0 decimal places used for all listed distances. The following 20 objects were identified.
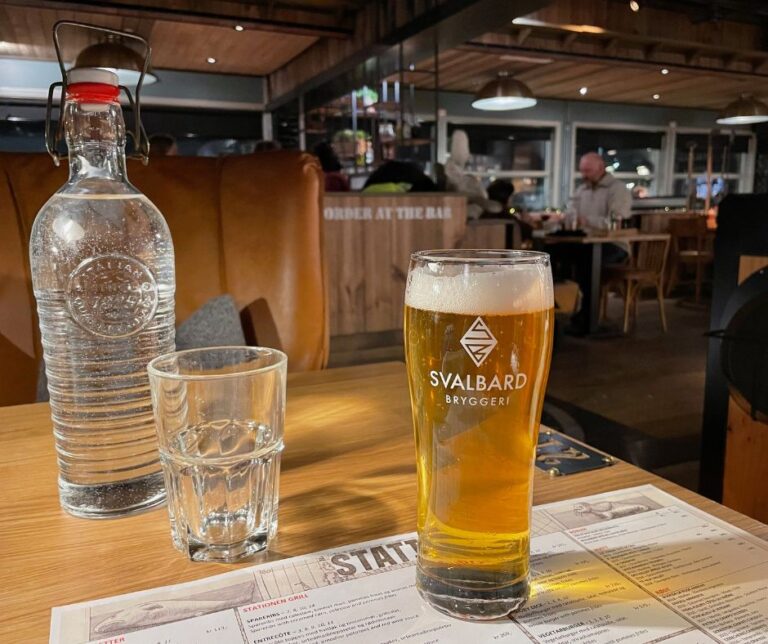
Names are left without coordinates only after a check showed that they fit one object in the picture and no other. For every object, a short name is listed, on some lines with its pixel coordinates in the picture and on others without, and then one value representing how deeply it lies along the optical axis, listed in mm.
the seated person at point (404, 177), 4113
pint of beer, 416
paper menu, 396
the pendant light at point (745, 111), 7297
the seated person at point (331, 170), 4066
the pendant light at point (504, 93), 6438
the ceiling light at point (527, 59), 5852
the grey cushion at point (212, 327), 1128
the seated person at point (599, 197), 5828
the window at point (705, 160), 10359
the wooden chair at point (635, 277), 5039
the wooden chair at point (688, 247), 6770
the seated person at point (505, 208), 4934
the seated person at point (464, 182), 4773
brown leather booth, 1408
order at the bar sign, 3654
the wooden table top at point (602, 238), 4719
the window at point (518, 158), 9211
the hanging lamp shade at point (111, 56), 4219
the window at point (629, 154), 9703
